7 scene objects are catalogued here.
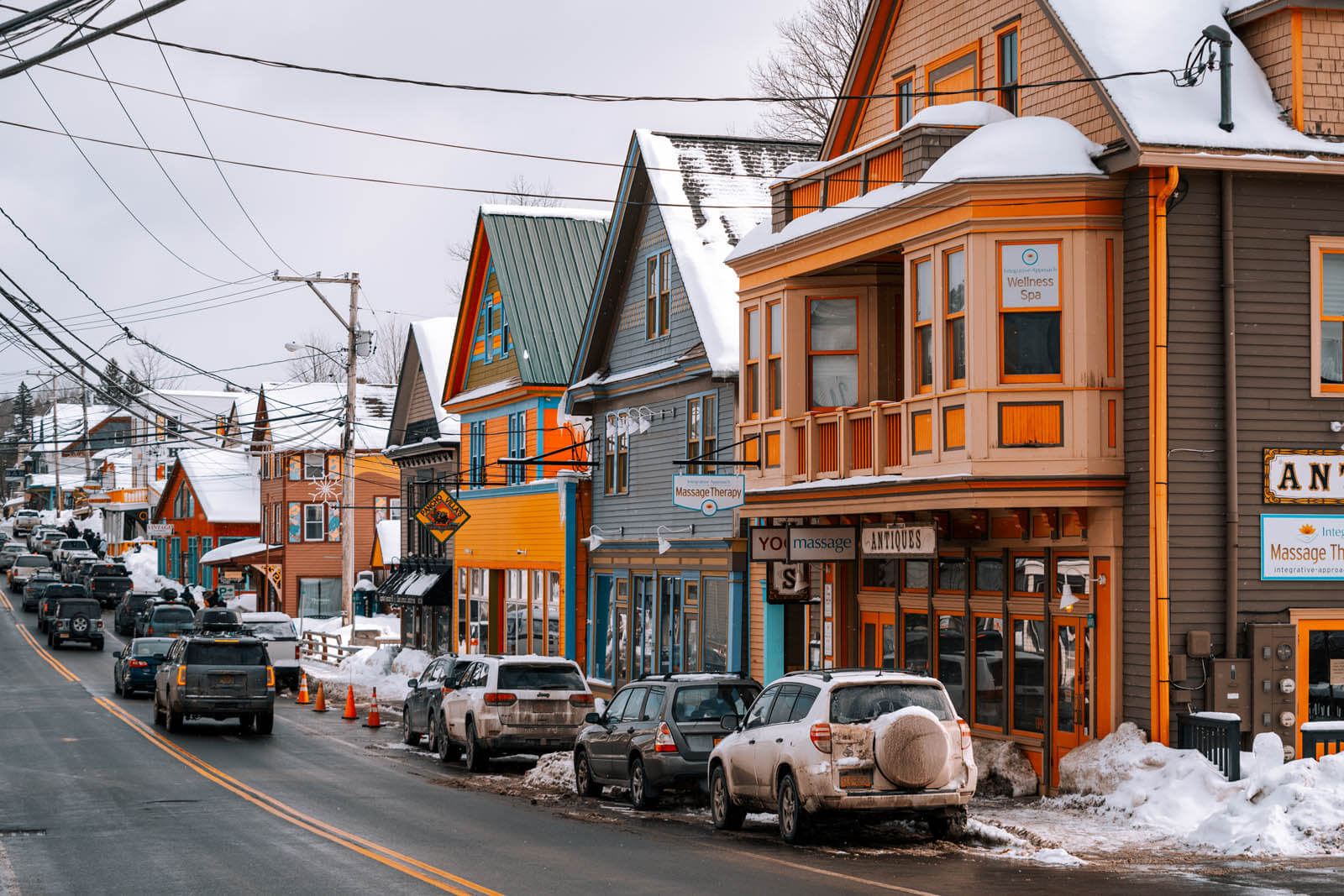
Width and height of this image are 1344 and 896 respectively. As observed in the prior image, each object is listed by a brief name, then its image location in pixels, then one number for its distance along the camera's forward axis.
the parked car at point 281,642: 42.81
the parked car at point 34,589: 72.93
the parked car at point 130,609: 61.91
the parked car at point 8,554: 96.75
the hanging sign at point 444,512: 40.94
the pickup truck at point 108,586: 72.38
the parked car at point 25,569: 84.88
